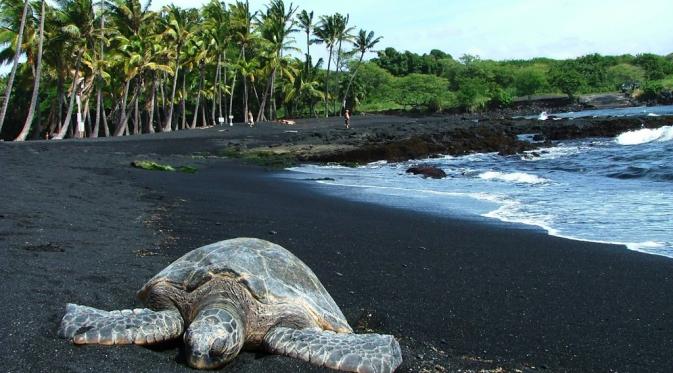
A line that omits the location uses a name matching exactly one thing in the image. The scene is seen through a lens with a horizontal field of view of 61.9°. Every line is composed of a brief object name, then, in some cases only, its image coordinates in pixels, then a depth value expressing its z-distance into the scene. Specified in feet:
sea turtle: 9.53
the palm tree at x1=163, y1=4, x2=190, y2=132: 120.37
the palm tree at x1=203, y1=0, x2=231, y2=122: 136.67
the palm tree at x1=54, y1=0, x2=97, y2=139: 94.53
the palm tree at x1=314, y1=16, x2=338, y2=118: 179.52
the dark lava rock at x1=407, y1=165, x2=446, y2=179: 50.47
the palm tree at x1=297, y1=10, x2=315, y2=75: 175.52
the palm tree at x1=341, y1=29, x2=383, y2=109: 190.80
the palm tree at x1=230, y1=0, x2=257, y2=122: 149.18
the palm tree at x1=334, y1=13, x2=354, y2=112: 179.93
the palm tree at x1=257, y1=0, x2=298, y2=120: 158.20
